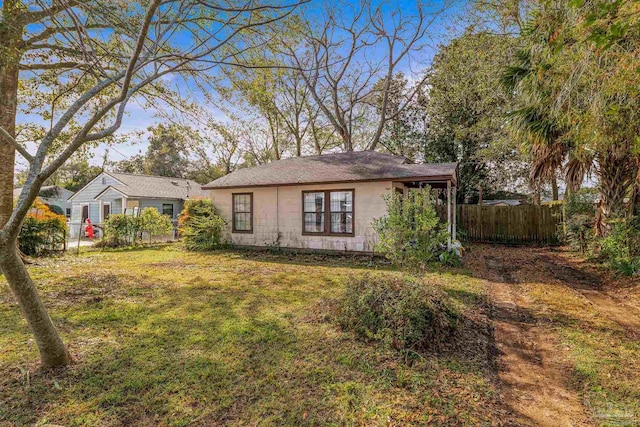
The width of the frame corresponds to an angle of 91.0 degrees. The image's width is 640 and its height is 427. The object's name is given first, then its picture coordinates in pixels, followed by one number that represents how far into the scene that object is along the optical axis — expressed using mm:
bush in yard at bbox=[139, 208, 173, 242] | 13680
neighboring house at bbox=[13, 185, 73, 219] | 26123
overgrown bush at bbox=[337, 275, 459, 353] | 3746
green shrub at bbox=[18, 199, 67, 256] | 10086
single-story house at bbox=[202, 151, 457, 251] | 9781
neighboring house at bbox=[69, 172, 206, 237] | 19594
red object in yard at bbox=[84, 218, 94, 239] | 17031
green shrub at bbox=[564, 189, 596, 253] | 9781
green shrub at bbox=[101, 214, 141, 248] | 13055
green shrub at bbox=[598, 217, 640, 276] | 6805
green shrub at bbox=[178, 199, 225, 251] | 12211
